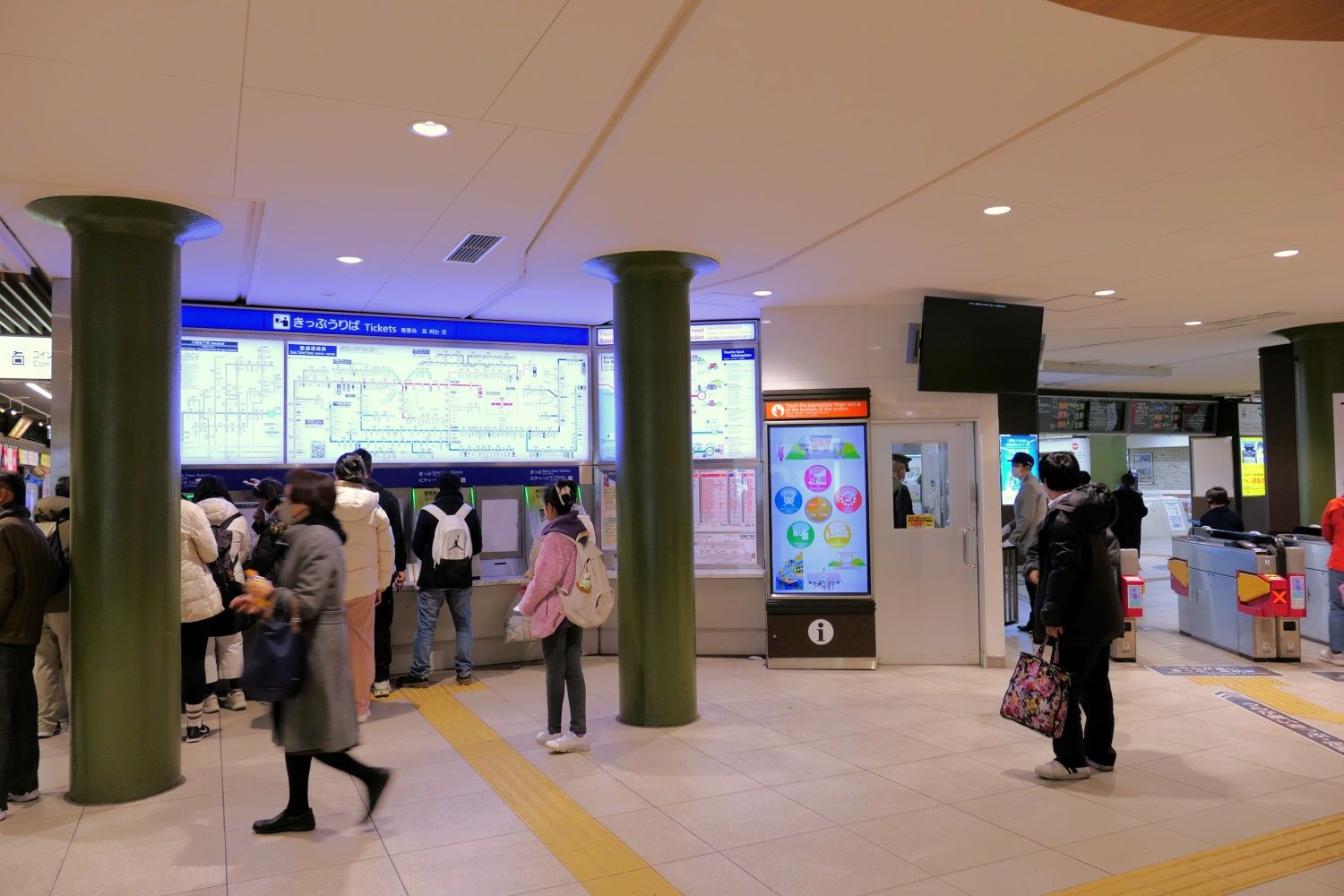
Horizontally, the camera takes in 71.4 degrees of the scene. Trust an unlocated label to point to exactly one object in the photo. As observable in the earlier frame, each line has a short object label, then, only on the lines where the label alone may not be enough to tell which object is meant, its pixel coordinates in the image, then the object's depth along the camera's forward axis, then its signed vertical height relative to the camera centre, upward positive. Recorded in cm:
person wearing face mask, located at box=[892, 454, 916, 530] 766 -12
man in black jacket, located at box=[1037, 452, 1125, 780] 464 -64
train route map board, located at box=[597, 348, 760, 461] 806 +66
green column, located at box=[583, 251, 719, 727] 587 -3
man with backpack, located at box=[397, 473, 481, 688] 701 -62
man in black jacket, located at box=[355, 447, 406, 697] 673 -94
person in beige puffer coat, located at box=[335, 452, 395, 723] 580 -46
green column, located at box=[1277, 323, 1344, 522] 938 +67
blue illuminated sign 717 +131
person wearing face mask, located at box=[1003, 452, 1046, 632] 902 -26
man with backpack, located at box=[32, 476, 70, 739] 538 -94
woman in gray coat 383 -59
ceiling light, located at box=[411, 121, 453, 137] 377 +145
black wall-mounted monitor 741 +105
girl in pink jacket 514 -72
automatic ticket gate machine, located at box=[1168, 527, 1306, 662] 761 -103
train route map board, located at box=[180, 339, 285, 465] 706 +67
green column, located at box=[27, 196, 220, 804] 450 -7
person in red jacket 749 -76
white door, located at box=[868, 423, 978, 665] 762 -71
